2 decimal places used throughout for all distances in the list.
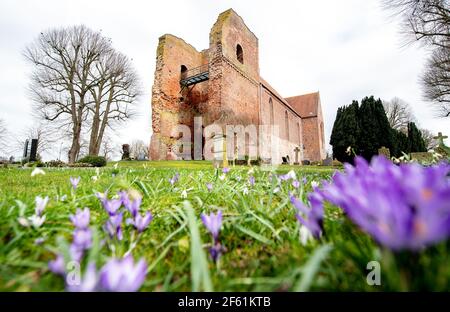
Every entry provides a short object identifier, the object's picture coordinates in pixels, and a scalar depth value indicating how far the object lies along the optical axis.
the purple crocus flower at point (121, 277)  0.40
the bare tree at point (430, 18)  10.62
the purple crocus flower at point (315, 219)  0.57
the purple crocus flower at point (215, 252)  0.71
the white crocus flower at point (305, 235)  0.74
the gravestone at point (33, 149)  13.92
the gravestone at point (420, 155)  9.58
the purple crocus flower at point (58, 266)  0.48
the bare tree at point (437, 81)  17.78
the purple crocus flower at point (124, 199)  0.97
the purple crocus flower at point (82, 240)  0.59
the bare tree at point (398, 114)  36.06
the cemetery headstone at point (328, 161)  25.67
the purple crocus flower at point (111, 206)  0.90
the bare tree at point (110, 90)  20.94
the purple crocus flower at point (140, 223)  0.84
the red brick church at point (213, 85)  17.30
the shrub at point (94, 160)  14.58
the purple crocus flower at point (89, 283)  0.40
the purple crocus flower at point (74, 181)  1.50
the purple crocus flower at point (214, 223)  0.72
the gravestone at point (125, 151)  20.33
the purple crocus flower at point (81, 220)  0.74
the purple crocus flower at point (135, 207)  0.87
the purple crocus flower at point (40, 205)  0.98
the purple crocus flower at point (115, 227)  0.81
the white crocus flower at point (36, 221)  0.91
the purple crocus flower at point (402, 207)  0.32
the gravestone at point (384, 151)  9.21
